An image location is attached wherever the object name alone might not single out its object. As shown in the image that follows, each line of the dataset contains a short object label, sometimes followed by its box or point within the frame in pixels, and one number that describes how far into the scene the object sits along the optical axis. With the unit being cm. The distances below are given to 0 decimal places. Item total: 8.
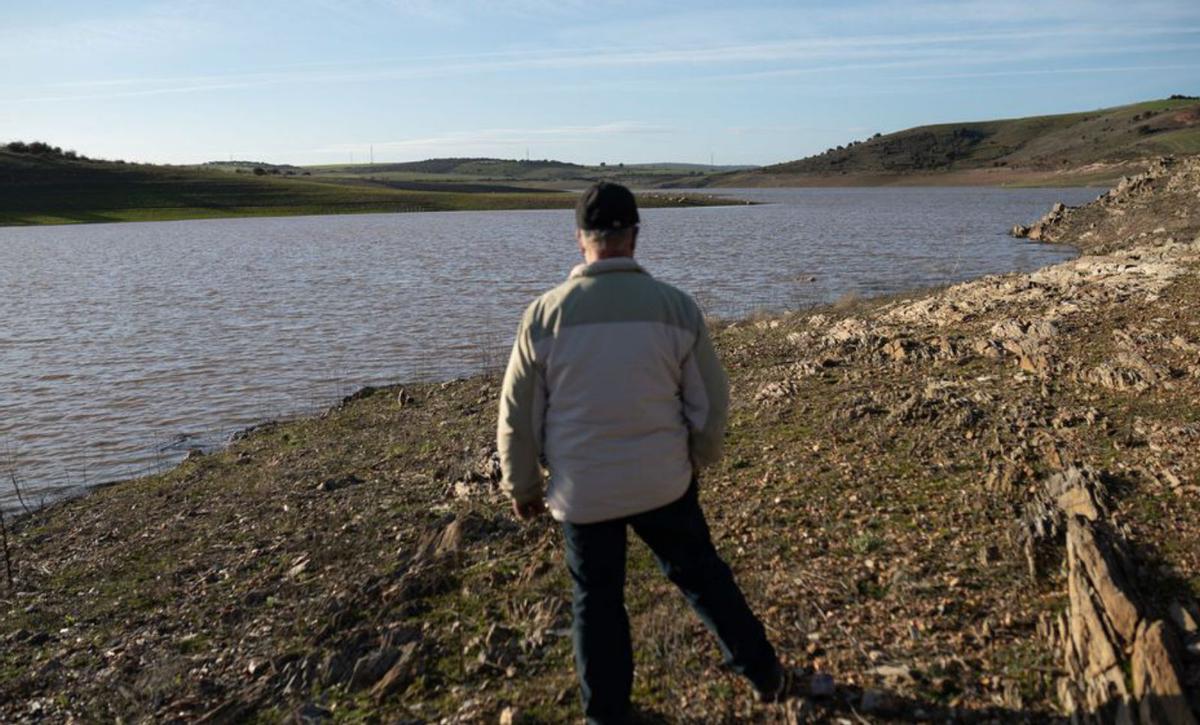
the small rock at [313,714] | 491
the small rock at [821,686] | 427
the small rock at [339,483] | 967
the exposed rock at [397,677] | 504
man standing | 372
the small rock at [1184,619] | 430
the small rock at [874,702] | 414
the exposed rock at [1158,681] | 366
